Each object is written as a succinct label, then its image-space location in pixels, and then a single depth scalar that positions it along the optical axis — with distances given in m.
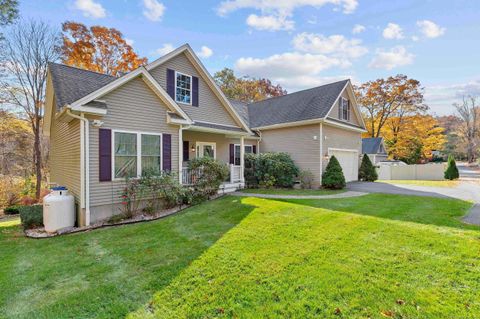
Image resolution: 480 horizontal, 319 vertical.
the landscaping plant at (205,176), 10.21
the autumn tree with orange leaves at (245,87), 30.98
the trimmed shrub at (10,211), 13.24
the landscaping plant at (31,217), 8.00
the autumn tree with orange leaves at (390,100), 28.59
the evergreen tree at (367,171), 17.34
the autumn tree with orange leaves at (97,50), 18.71
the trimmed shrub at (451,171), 19.34
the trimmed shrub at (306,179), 14.21
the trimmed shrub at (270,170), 13.88
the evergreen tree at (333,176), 13.23
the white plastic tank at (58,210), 7.41
